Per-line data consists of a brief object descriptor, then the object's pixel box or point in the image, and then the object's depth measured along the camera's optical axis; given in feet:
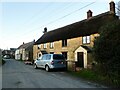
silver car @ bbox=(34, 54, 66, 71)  32.76
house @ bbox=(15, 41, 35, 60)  98.18
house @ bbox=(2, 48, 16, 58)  181.31
